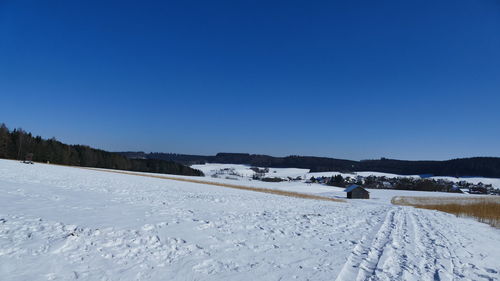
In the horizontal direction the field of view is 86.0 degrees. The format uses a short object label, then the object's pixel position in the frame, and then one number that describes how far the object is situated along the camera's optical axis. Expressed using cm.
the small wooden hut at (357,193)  6656
